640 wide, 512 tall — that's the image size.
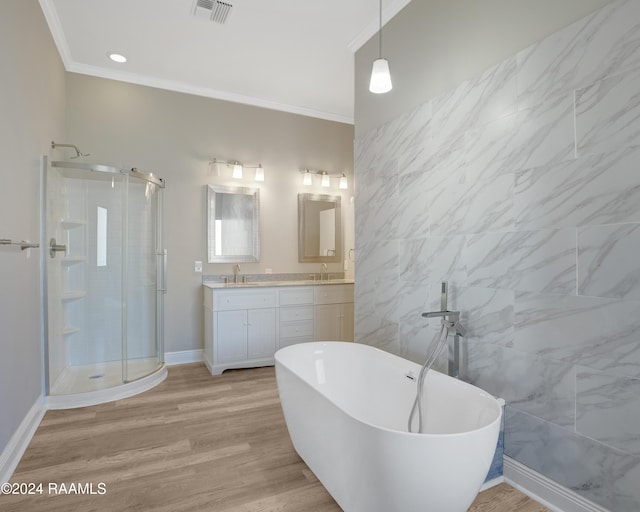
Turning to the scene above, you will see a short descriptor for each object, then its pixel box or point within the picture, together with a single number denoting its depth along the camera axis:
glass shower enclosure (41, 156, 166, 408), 3.11
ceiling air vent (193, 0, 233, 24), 2.75
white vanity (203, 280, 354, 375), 3.76
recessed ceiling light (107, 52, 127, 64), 3.46
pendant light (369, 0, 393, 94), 2.10
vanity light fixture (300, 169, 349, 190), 4.64
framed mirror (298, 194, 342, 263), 4.68
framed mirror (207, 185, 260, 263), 4.18
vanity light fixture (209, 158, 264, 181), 4.21
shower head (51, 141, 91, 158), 3.08
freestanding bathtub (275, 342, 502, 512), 1.34
